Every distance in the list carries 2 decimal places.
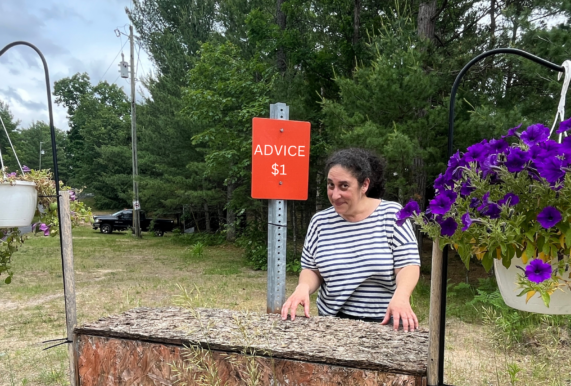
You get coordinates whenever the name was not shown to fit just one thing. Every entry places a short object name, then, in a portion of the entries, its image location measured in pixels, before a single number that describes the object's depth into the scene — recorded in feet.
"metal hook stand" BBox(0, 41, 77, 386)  5.87
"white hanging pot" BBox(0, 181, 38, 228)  5.98
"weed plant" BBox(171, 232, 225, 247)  48.67
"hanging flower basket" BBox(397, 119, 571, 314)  2.67
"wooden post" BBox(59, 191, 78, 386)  5.80
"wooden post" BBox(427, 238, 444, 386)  3.17
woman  5.81
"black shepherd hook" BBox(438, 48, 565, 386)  3.17
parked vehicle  67.31
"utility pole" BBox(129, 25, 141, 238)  59.26
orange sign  7.81
